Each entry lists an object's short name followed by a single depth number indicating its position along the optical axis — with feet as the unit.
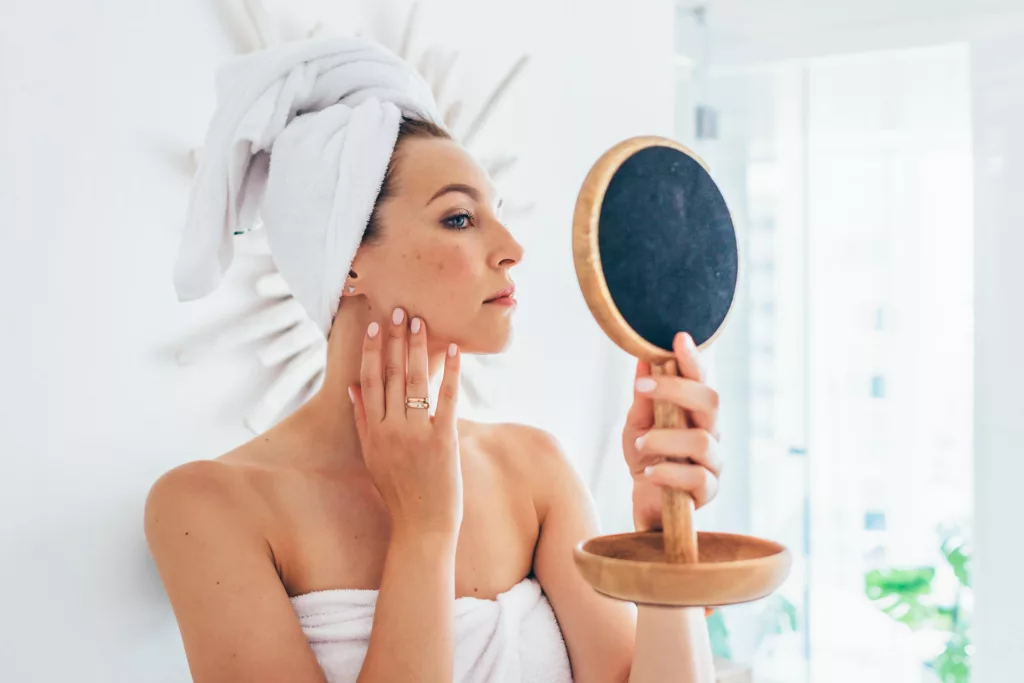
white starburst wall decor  3.44
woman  2.75
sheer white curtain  6.52
